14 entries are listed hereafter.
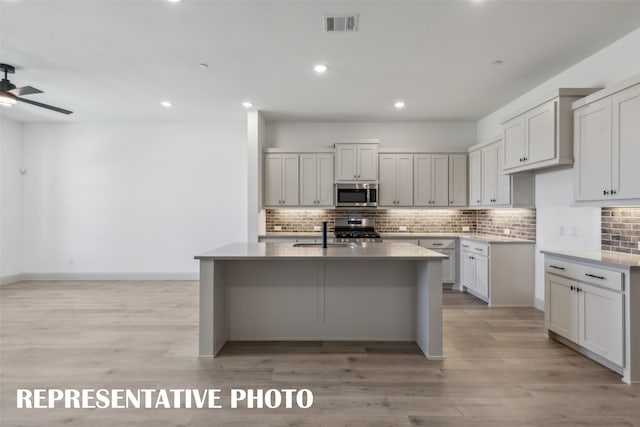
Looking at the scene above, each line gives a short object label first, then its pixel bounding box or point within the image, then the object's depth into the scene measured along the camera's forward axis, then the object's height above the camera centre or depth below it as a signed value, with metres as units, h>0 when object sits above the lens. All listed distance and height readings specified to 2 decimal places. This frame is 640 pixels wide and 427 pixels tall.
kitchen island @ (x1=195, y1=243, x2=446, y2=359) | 3.44 -0.86
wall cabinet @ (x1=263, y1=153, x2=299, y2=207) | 5.96 +0.60
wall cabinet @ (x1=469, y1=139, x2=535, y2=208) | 4.70 +0.46
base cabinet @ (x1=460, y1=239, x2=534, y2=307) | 4.74 -0.83
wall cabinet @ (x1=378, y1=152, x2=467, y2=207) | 6.00 +0.65
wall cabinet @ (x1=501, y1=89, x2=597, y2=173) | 3.48 +0.90
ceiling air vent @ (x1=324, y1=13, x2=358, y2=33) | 2.88 +1.66
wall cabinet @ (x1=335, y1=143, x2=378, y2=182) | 5.86 +0.89
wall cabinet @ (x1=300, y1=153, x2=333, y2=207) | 5.96 +0.60
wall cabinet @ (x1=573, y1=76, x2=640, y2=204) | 2.77 +0.61
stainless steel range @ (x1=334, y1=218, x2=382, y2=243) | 6.12 -0.23
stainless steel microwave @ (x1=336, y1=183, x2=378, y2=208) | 5.89 +0.32
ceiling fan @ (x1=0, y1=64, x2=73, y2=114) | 3.65 +1.31
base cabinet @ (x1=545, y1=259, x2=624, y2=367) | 2.67 -0.82
